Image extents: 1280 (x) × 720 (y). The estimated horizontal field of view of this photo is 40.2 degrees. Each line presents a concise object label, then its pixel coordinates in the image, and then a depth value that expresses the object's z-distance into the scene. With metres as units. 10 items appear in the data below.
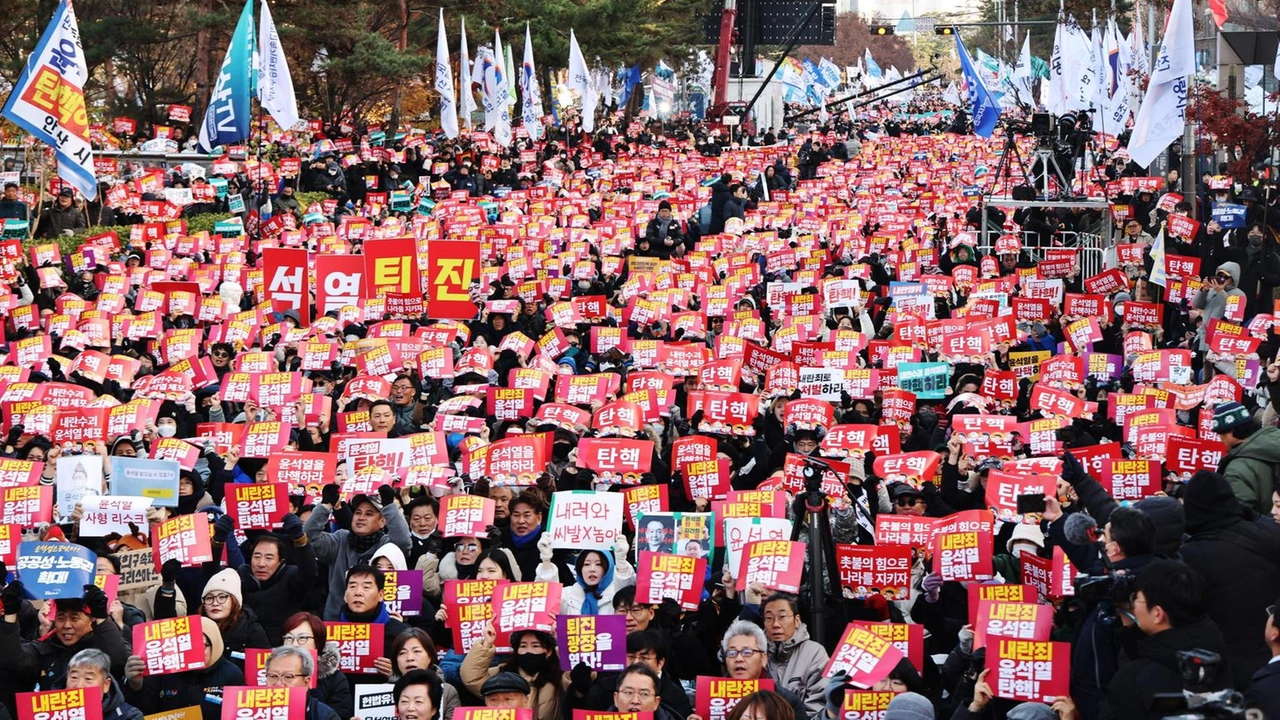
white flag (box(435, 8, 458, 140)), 28.75
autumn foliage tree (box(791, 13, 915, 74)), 142.38
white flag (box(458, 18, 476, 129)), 32.62
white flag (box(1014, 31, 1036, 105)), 47.05
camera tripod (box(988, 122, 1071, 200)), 21.95
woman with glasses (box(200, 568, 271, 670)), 7.45
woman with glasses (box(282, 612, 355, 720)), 7.00
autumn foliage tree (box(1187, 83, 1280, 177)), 21.67
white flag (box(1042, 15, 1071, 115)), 30.03
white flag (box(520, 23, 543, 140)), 32.84
